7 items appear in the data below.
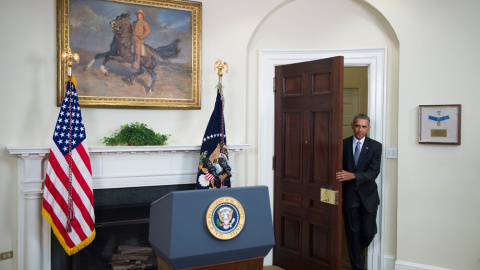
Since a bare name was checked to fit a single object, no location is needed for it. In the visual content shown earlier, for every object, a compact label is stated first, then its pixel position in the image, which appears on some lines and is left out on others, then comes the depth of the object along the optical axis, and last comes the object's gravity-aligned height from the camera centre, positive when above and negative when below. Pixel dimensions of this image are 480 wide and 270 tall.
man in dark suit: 4.06 -0.62
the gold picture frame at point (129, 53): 3.71 +0.71
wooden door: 3.88 -0.33
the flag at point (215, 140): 3.88 -0.11
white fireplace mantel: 3.44 -0.42
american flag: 3.36 -0.46
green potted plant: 3.74 -0.08
